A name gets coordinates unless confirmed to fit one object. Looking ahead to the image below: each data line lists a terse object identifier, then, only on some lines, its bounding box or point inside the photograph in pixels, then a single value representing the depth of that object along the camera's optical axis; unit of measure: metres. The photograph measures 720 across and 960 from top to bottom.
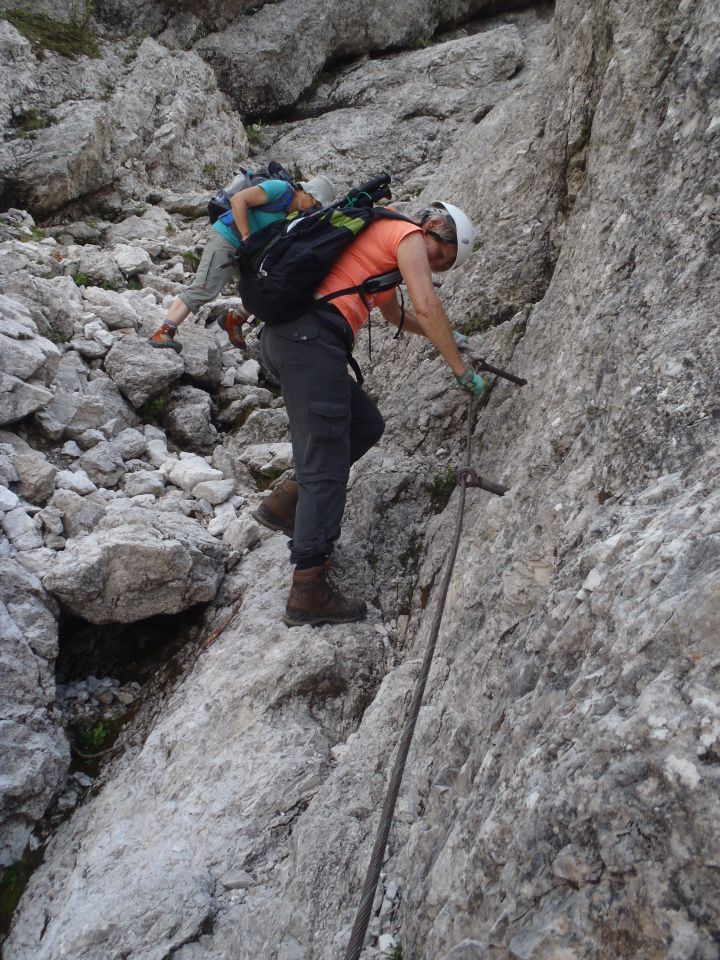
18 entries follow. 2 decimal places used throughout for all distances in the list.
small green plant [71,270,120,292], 9.90
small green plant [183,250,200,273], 11.86
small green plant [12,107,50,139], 13.49
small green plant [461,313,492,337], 6.53
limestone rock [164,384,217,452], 7.77
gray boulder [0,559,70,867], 4.07
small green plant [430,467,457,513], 5.79
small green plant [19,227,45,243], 11.51
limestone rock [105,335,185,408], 7.78
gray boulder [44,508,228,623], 4.97
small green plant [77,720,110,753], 4.71
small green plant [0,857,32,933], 3.73
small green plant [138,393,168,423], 7.90
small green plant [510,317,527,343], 5.95
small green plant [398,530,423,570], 5.52
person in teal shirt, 6.56
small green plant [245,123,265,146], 17.36
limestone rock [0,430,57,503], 5.81
